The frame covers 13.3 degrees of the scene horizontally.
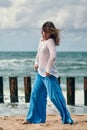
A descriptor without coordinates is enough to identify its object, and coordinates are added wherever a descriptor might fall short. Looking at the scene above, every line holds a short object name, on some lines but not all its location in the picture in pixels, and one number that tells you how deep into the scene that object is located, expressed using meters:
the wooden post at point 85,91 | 11.21
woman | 6.72
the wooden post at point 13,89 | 11.79
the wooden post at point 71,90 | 11.34
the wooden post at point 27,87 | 11.67
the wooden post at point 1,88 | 11.91
